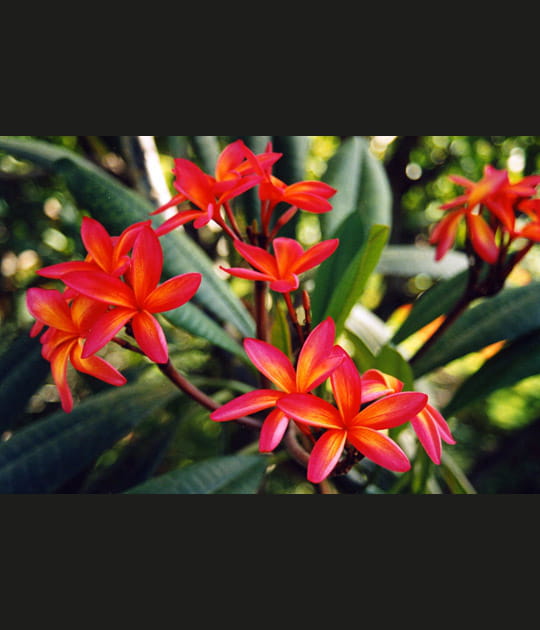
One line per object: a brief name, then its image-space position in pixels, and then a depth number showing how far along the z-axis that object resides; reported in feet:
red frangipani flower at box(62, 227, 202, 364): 1.18
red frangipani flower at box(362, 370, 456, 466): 1.20
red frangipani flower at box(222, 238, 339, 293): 1.29
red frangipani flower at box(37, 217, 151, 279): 1.29
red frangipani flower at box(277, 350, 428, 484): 1.06
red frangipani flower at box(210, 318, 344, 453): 1.08
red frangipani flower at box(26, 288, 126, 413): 1.27
